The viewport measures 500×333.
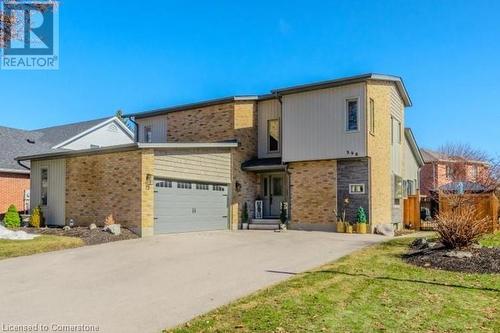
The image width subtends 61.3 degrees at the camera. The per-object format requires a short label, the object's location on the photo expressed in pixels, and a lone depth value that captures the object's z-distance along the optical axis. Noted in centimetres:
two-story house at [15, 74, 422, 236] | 1609
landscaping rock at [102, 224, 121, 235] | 1474
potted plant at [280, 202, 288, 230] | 1954
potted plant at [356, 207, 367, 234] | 1759
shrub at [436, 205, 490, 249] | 1048
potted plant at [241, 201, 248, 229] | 1998
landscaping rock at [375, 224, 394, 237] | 1753
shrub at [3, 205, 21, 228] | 1772
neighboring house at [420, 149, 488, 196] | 3262
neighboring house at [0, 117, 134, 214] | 2469
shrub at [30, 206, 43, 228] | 1764
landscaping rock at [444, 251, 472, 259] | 988
